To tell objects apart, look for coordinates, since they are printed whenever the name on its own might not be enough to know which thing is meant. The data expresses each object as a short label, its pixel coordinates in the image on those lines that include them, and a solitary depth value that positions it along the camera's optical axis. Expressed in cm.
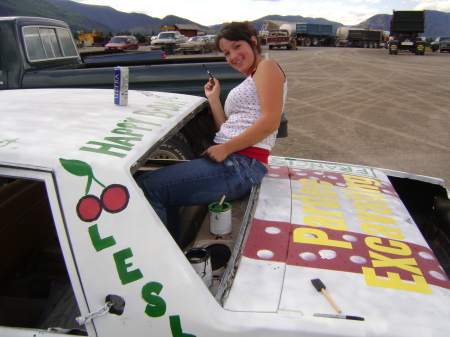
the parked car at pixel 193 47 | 2705
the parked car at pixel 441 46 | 2870
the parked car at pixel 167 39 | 3167
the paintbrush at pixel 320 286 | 132
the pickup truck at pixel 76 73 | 427
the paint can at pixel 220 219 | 190
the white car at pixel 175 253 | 127
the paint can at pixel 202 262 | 150
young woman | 186
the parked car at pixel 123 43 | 2574
